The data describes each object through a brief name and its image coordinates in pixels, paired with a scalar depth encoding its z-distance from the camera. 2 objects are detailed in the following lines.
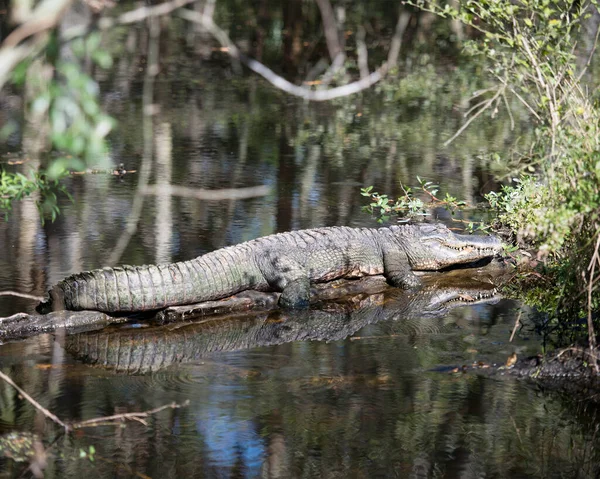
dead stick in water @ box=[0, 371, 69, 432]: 9.40
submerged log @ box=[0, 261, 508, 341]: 14.77
